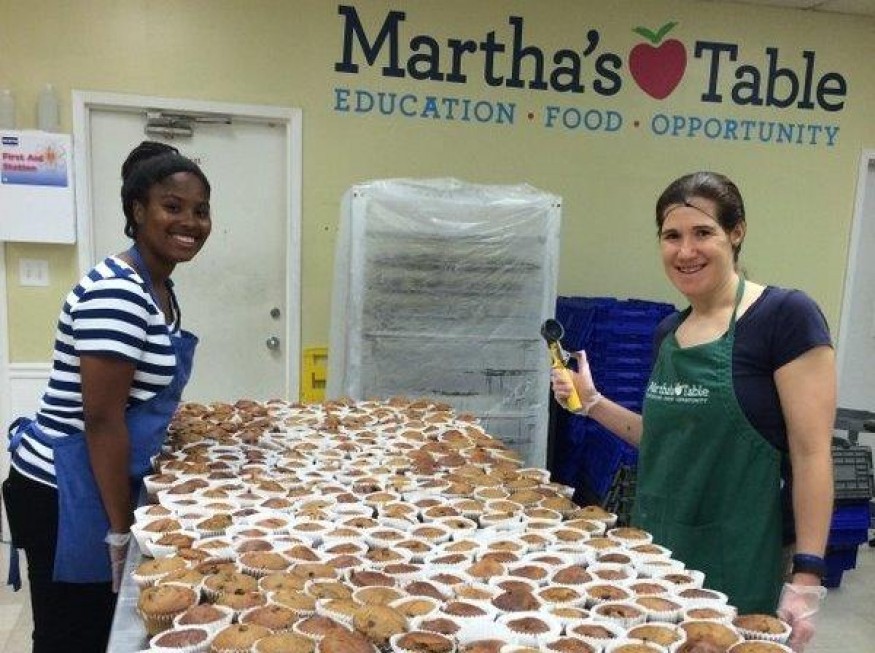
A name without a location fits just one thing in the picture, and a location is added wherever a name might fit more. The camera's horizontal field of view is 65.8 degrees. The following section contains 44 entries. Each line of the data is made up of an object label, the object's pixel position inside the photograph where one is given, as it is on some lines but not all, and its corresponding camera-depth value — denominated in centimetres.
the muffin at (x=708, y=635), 99
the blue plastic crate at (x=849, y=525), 318
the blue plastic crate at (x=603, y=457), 312
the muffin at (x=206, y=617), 100
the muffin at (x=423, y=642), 96
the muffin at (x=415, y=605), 106
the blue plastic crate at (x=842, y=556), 324
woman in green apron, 136
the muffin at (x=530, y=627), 100
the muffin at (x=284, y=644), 94
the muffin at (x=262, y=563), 119
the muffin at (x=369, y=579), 116
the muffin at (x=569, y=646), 98
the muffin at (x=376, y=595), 109
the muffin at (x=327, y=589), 111
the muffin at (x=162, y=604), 104
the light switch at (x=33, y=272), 346
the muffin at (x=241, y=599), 106
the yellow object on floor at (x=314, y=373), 373
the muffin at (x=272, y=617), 101
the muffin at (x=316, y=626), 99
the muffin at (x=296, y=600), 106
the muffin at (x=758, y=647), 98
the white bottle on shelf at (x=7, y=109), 326
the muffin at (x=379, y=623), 99
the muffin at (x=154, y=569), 114
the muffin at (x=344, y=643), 95
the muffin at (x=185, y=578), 112
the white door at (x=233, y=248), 357
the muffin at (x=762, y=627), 102
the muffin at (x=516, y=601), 109
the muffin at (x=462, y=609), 106
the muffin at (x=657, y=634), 101
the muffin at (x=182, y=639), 96
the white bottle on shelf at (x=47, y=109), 331
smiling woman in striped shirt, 142
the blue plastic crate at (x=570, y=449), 354
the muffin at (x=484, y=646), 96
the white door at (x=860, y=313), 426
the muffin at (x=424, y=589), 113
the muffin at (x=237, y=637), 95
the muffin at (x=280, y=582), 112
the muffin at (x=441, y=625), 101
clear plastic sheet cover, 314
